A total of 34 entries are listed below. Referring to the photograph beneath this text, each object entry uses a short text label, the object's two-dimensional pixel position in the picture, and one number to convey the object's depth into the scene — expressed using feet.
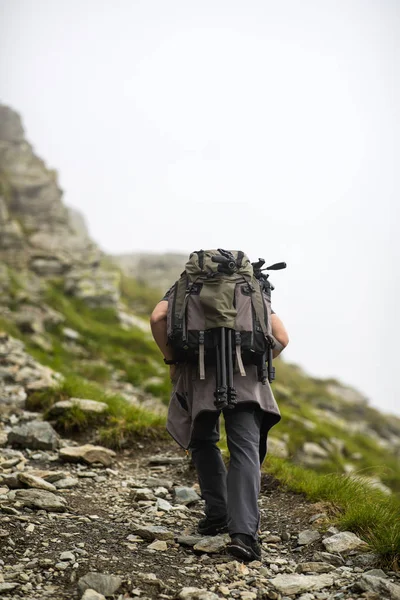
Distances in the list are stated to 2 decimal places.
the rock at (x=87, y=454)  25.12
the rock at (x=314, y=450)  53.26
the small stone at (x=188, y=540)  17.34
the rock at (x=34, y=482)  20.49
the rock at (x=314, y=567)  15.51
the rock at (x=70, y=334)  62.64
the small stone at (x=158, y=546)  16.74
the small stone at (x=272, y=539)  18.42
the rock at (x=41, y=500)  18.74
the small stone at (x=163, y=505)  21.01
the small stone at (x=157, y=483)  23.81
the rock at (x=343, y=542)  16.62
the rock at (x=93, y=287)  82.58
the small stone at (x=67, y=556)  14.83
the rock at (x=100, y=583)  12.91
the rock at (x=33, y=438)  26.45
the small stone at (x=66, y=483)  21.98
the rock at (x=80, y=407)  30.12
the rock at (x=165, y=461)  27.02
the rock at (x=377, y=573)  14.64
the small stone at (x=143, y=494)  21.81
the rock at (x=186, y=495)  22.29
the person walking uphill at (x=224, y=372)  16.49
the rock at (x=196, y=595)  12.94
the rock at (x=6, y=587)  12.53
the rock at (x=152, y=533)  17.56
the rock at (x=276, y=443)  34.04
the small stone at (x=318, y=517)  19.54
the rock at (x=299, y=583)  14.07
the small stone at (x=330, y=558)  15.94
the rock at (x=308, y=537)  17.87
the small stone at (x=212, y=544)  16.57
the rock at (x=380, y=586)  13.23
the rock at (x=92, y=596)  12.37
